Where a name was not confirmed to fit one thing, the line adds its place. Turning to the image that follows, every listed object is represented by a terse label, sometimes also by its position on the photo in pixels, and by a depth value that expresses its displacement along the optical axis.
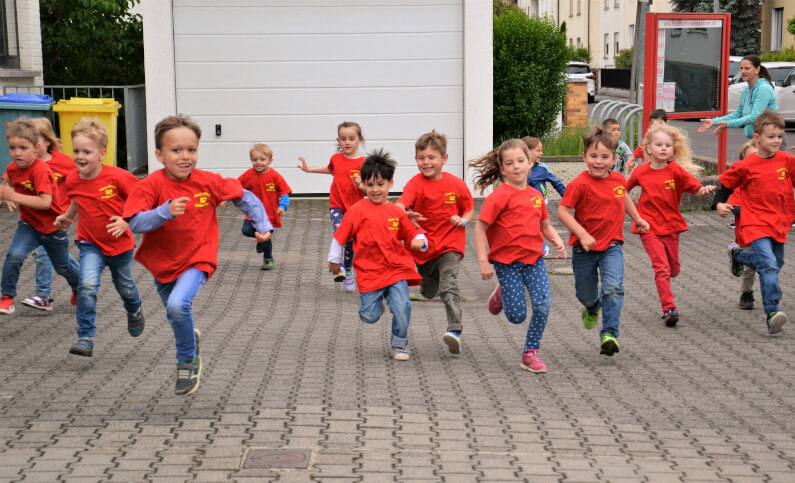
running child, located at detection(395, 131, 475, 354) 7.63
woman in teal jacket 12.31
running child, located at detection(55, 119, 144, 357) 7.03
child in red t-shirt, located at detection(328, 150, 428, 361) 7.08
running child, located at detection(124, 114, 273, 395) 5.86
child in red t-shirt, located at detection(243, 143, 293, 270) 10.91
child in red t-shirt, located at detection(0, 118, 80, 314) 7.96
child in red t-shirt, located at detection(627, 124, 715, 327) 8.41
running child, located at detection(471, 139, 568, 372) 6.82
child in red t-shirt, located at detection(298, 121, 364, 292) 9.96
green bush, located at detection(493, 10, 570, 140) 20.81
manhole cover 4.88
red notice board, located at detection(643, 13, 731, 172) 14.99
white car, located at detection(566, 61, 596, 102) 46.66
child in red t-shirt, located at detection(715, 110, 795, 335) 8.11
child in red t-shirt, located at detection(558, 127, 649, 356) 7.14
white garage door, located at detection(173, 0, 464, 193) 15.41
